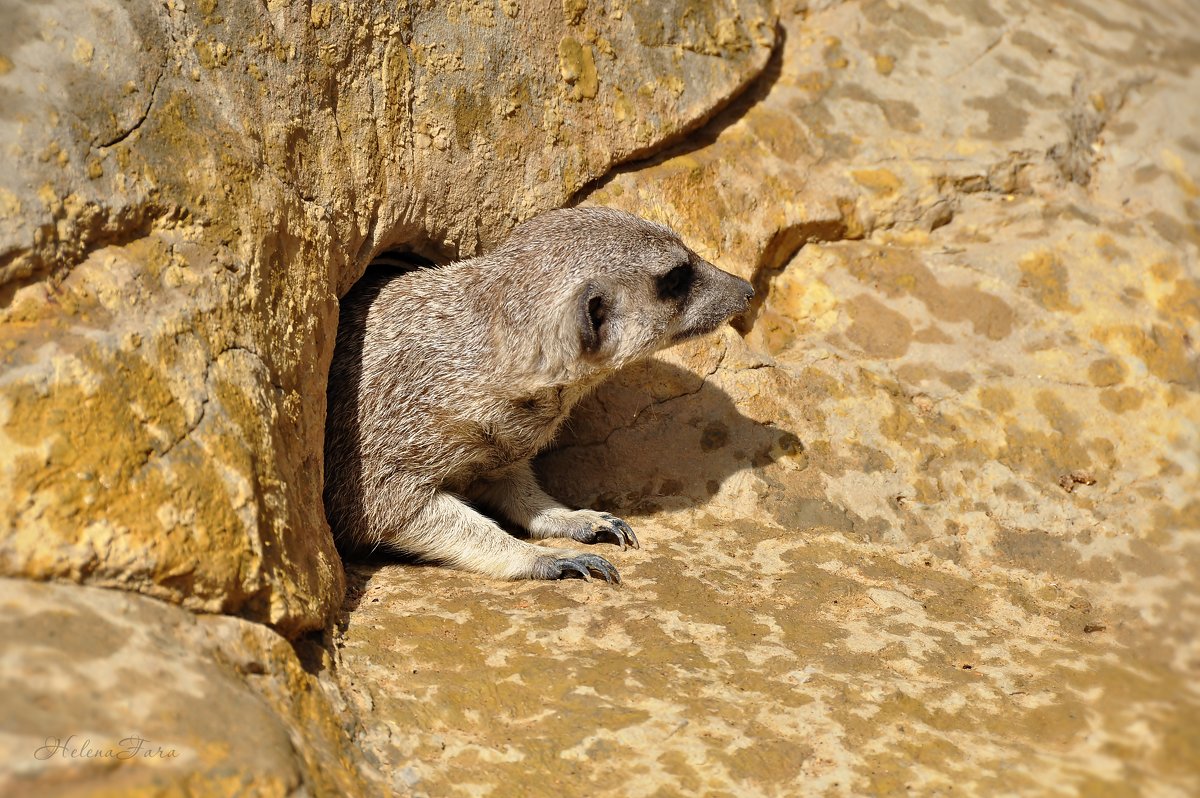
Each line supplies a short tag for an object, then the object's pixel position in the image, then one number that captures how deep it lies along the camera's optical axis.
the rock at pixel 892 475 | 5.98
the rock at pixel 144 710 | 4.44
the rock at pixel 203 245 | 5.66
